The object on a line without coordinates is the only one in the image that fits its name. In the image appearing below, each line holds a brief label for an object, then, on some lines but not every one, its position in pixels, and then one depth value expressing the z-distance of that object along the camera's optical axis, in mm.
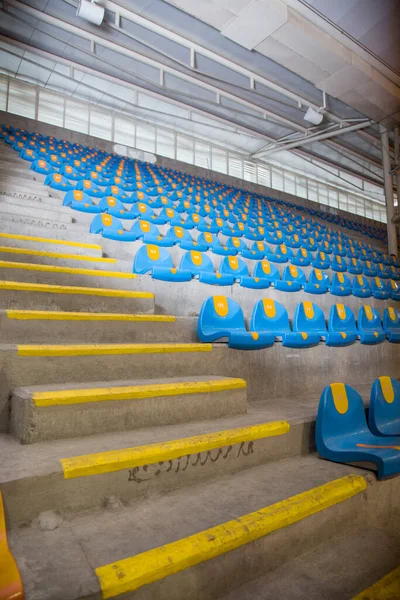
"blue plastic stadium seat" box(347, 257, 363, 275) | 4387
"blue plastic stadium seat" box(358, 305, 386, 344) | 2432
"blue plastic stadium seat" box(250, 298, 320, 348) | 1955
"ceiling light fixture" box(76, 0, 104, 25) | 4680
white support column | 6930
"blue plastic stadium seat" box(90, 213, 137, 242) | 2865
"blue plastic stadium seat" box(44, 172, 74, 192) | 4078
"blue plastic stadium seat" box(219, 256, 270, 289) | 2713
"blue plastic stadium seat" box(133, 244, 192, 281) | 2281
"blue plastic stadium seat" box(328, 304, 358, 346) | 2496
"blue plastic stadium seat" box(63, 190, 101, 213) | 3510
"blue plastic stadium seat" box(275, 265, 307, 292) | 2863
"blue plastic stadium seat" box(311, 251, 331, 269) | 4199
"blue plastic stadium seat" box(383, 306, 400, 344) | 2791
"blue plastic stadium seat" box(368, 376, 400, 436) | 1544
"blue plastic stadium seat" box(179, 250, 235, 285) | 2516
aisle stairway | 752
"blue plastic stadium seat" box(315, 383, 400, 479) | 1222
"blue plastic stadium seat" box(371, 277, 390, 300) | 3594
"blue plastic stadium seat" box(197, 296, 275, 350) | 1739
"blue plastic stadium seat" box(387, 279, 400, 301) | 3838
